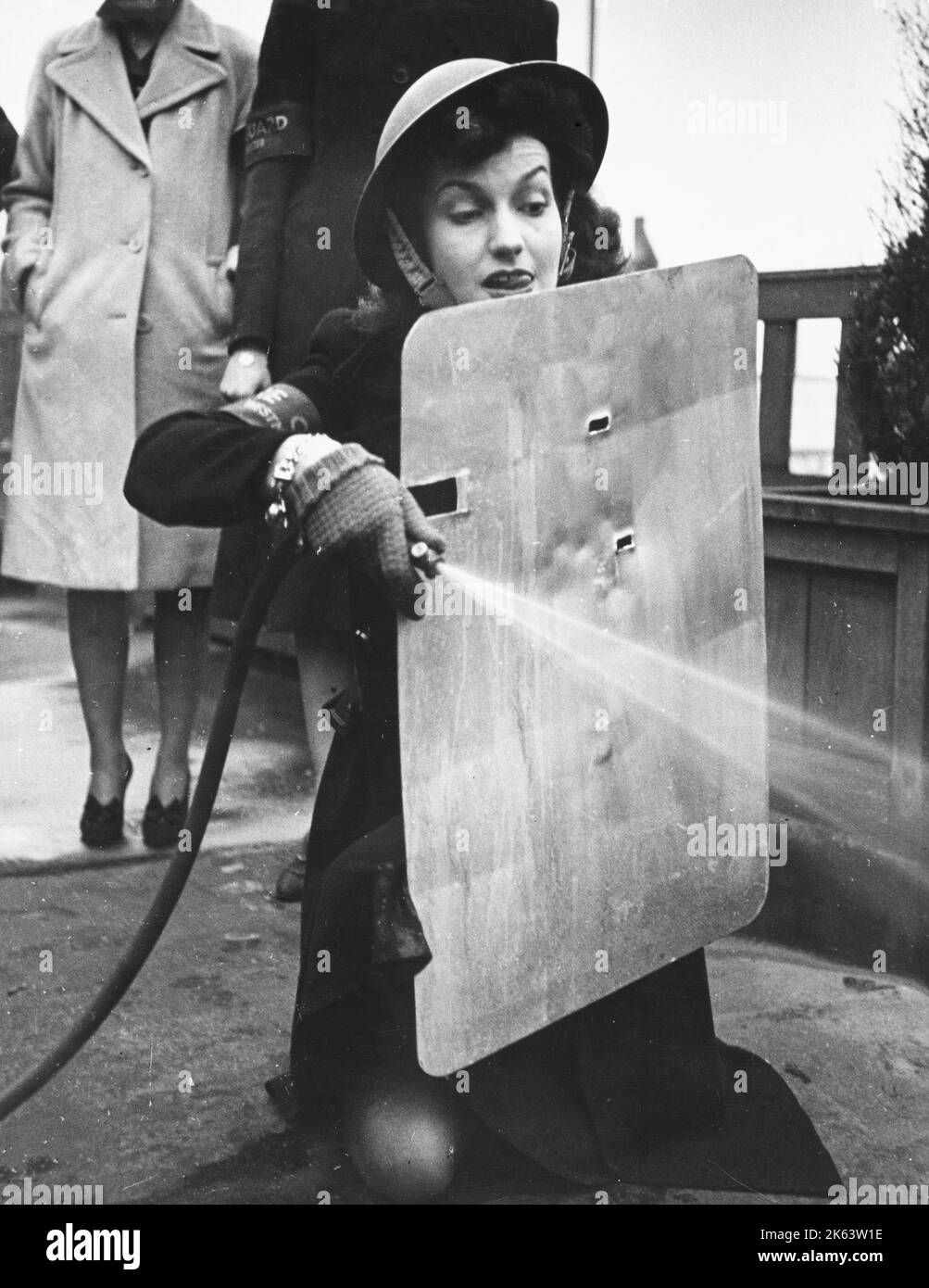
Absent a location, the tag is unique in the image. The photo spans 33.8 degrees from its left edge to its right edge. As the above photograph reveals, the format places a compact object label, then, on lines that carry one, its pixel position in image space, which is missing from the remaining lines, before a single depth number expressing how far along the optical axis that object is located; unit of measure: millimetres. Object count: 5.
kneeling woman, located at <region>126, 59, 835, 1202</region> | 1710
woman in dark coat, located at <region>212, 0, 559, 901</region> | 2014
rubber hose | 1672
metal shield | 1606
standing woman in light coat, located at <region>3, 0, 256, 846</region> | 2574
